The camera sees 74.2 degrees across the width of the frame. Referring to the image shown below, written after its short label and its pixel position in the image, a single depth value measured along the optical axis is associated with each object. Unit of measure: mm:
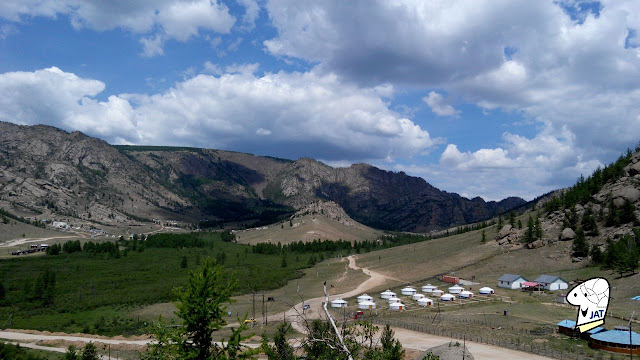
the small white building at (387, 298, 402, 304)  87500
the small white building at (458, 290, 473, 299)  89775
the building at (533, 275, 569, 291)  90312
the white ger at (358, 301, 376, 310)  84875
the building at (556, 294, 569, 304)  78125
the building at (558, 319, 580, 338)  55781
